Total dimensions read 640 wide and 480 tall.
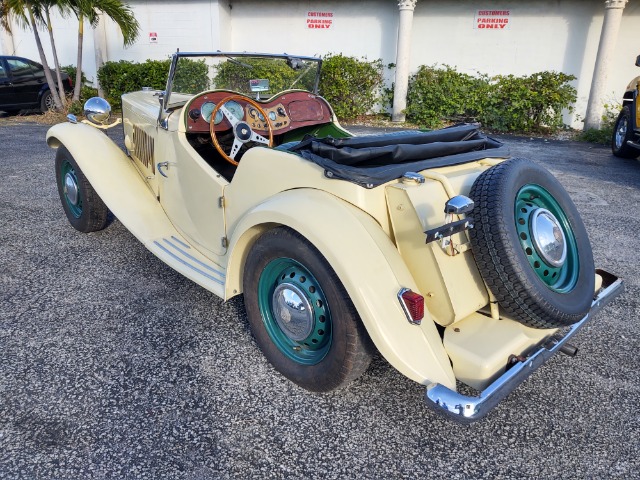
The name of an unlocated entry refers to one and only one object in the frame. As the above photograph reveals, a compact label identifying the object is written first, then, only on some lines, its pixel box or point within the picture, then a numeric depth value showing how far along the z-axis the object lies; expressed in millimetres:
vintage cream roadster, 1955
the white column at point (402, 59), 11345
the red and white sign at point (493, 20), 11547
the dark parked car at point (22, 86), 11118
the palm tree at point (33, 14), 9906
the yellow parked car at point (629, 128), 7770
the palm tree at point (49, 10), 10109
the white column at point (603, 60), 10117
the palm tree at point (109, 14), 10234
